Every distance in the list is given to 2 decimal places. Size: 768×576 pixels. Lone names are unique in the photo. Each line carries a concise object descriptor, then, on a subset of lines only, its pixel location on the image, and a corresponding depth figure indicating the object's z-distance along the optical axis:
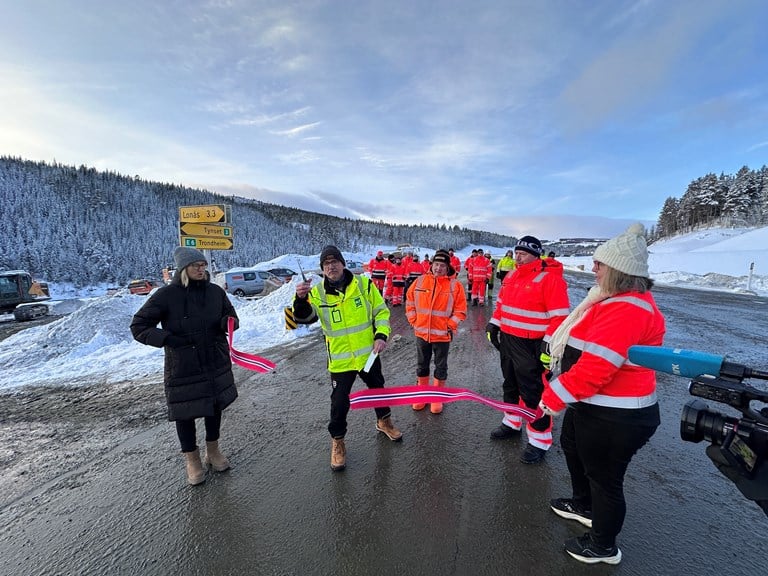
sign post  11.08
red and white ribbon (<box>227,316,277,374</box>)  4.04
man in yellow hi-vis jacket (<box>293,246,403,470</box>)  3.29
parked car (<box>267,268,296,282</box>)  25.52
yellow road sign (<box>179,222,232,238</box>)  11.02
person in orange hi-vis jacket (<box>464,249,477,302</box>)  12.77
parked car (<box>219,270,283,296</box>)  21.41
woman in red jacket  1.89
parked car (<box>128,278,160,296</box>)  22.62
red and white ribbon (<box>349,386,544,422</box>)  3.33
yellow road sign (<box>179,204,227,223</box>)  11.09
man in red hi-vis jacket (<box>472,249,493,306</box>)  12.34
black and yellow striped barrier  3.35
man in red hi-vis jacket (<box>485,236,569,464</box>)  3.29
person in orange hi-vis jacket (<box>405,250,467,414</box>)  4.32
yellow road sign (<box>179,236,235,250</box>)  11.12
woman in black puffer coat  3.01
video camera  1.26
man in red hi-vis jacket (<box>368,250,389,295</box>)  13.10
